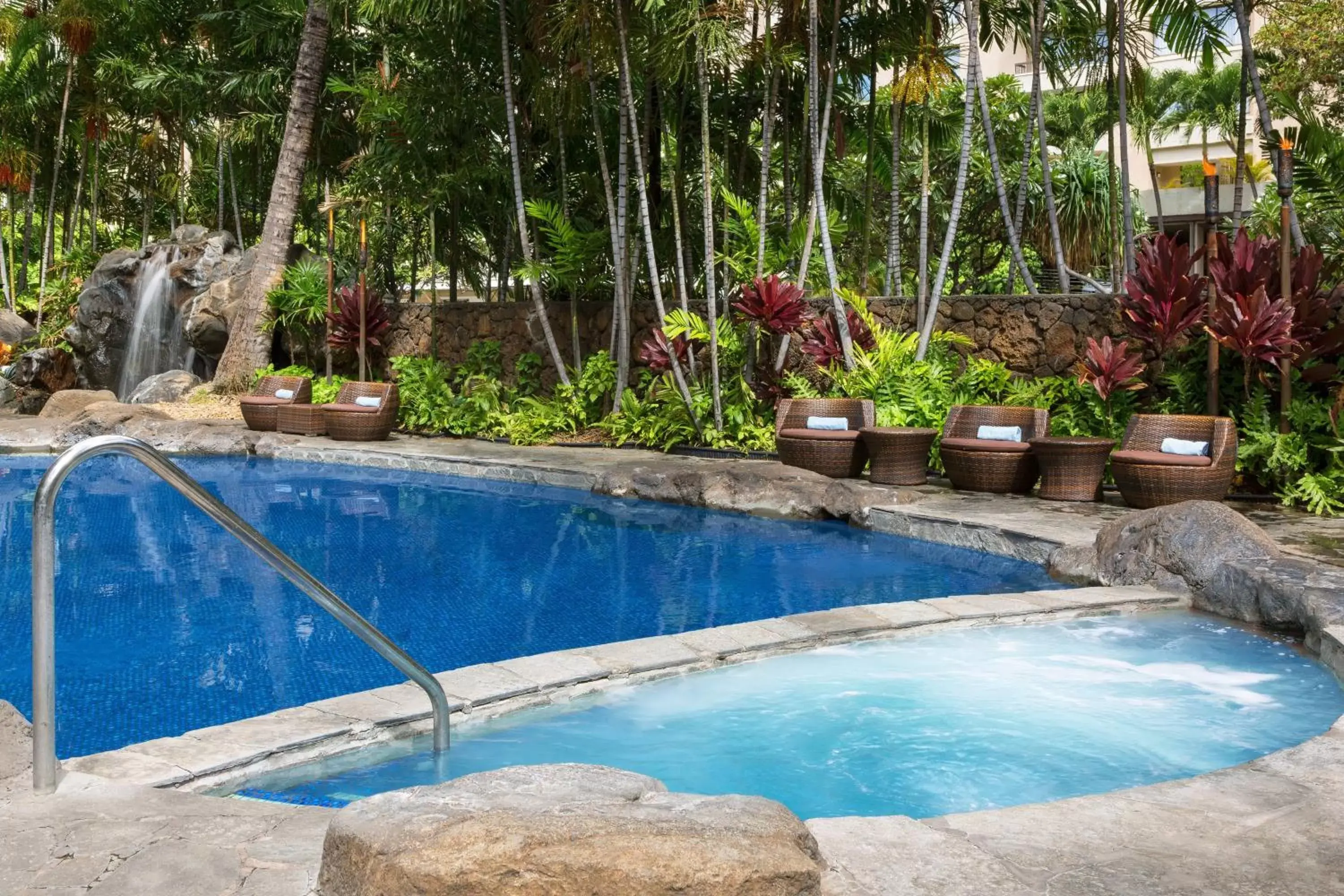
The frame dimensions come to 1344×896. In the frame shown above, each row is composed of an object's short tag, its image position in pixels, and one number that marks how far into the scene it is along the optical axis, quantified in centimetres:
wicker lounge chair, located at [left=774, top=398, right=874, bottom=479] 1042
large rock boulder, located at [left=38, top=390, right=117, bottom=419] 1605
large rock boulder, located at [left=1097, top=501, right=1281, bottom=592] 645
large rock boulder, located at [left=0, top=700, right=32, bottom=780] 327
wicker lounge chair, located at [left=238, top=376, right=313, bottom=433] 1450
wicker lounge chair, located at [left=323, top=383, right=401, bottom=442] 1380
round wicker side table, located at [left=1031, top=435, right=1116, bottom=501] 904
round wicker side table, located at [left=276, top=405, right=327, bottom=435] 1439
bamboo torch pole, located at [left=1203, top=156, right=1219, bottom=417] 890
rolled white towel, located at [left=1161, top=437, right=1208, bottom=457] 852
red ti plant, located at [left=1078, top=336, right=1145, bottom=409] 970
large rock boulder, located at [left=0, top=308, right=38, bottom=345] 2264
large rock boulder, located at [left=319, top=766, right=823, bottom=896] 228
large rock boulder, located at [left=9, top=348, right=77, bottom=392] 2072
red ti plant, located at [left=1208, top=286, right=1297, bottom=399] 869
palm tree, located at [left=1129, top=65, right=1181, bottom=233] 2236
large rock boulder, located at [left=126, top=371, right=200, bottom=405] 1758
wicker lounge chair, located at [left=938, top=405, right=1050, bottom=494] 948
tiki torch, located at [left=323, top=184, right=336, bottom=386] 1485
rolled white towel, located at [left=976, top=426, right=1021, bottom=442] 965
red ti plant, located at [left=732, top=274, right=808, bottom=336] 1146
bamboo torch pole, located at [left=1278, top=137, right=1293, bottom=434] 879
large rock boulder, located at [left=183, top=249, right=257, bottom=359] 1845
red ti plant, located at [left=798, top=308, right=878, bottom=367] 1165
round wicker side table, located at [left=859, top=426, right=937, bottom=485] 994
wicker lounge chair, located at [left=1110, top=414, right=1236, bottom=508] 839
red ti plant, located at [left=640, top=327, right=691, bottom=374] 1272
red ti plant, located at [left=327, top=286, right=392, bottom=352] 1599
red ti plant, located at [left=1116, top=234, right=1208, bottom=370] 923
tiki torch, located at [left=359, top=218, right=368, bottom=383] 1404
